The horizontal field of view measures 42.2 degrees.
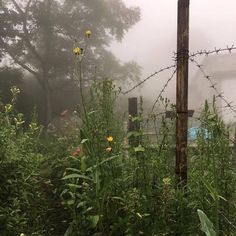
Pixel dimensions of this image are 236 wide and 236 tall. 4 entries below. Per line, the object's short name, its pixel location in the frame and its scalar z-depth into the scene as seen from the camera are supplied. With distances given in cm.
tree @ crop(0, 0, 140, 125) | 1665
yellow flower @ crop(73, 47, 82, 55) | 217
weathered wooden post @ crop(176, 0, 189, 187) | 237
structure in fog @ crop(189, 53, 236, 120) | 2167
